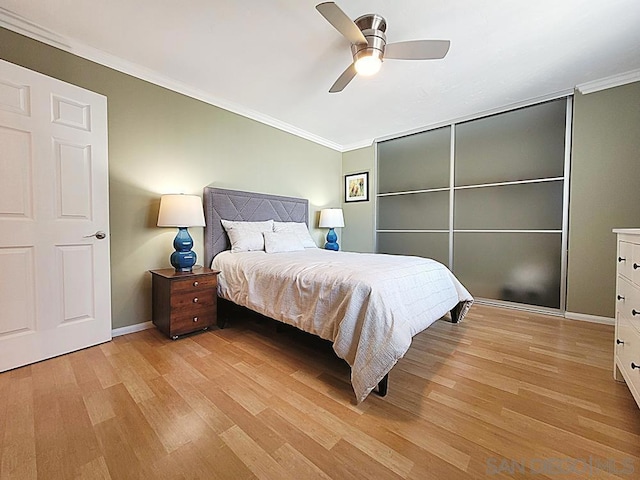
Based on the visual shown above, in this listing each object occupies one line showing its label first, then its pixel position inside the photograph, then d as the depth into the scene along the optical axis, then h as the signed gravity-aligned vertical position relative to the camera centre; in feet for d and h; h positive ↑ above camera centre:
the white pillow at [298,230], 11.75 +0.09
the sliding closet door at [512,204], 10.16 +1.18
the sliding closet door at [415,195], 12.79 +1.92
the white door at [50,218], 6.13 +0.32
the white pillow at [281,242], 10.30 -0.41
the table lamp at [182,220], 8.17 +0.36
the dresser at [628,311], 4.62 -1.46
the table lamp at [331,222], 14.51 +0.54
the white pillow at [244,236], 9.91 -0.16
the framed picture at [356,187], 15.61 +2.68
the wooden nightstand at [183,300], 7.75 -2.08
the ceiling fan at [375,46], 6.13 +4.48
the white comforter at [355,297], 5.08 -1.57
